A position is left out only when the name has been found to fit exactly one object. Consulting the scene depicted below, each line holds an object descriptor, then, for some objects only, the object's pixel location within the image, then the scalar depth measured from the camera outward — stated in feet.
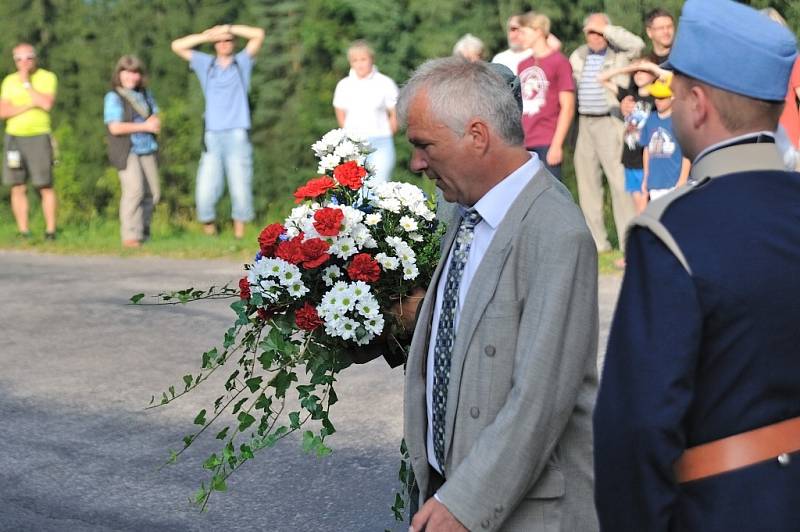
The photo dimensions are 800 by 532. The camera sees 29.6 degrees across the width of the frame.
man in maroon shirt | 42.68
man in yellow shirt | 51.01
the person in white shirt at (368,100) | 46.96
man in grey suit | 10.58
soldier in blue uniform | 8.14
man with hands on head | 49.96
